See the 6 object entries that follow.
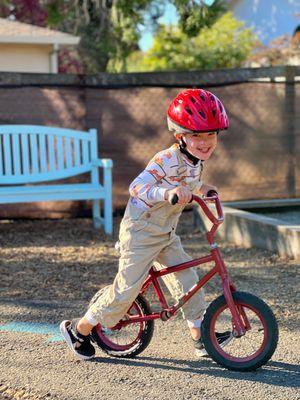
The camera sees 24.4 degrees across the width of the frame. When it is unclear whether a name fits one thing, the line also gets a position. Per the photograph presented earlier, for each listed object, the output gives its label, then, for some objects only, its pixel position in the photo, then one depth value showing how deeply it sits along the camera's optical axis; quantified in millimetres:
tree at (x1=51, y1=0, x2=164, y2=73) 11672
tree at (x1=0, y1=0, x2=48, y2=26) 19000
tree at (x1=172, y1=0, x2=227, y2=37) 10375
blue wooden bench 7805
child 3727
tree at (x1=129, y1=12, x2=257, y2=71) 25312
